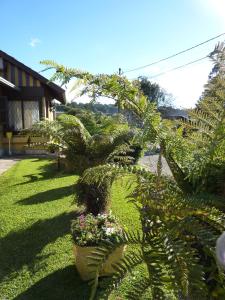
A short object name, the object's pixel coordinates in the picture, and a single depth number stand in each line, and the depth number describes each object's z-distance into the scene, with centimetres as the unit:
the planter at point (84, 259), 247
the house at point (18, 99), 1053
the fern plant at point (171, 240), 92
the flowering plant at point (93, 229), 256
